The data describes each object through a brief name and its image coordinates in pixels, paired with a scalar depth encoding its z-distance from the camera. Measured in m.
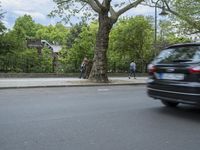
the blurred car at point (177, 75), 8.57
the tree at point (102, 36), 20.97
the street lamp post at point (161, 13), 25.06
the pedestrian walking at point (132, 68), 27.94
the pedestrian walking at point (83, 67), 25.50
